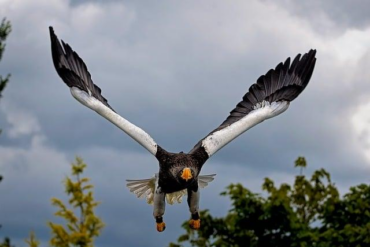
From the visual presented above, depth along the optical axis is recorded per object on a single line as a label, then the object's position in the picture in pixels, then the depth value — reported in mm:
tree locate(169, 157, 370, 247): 37750
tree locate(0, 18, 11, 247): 41562
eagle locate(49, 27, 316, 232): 18516
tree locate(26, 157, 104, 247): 36281
